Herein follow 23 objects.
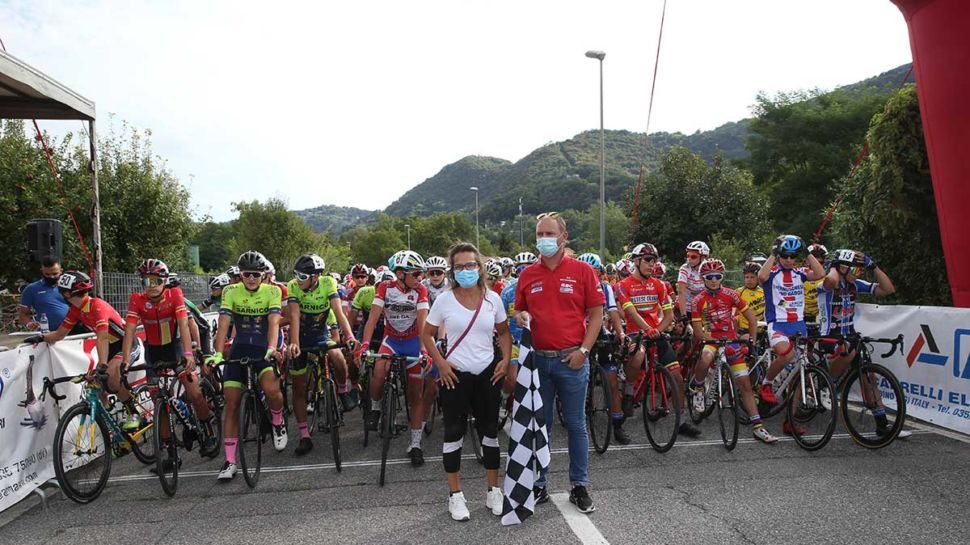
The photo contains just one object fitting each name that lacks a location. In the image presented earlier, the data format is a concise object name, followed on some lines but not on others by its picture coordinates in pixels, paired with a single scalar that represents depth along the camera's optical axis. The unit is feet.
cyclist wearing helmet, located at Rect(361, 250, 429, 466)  21.65
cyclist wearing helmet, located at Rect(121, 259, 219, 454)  19.99
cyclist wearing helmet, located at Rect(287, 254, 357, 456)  22.26
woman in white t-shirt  15.46
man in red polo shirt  15.53
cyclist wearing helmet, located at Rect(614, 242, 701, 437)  22.40
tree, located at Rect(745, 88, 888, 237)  123.75
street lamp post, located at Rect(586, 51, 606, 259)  73.26
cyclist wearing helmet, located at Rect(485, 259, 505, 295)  33.04
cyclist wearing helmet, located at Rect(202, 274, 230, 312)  34.58
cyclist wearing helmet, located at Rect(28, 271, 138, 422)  19.75
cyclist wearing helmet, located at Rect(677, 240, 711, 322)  25.02
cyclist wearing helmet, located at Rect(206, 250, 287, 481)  19.94
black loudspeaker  26.91
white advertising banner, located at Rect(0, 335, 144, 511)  17.83
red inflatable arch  26.21
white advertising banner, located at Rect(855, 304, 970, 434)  22.16
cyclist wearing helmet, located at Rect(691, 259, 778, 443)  23.11
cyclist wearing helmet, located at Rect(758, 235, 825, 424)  22.13
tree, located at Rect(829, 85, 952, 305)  31.83
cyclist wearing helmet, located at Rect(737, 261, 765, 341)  30.25
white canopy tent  25.38
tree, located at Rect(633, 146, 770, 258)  85.30
